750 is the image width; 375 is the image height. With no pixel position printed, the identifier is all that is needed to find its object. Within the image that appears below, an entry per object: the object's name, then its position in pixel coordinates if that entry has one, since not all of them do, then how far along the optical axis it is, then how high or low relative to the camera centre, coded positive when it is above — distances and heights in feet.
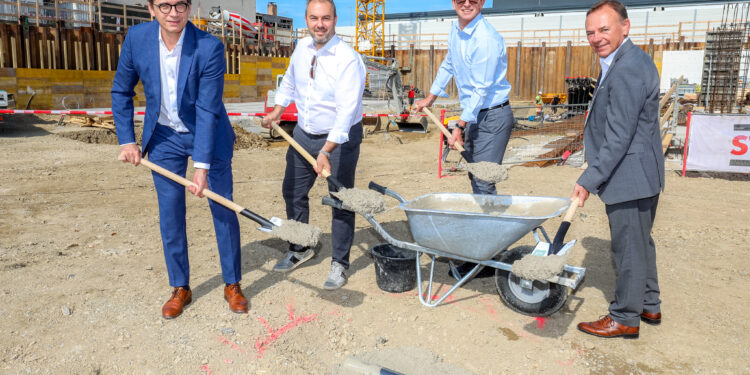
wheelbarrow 10.25 -2.75
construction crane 128.77 +18.97
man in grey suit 9.52 -1.00
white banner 25.71 -2.09
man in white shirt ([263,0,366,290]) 11.71 -0.40
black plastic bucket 12.69 -4.17
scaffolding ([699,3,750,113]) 48.60 +3.36
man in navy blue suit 10.18 -0.23
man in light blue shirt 12.78 +0.33
